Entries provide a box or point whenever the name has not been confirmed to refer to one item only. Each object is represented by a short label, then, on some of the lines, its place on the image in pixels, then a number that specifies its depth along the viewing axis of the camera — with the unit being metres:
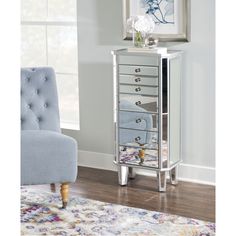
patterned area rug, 4.63
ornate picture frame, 5.99
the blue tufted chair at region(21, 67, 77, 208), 4.95
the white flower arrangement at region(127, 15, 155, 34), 5.83
